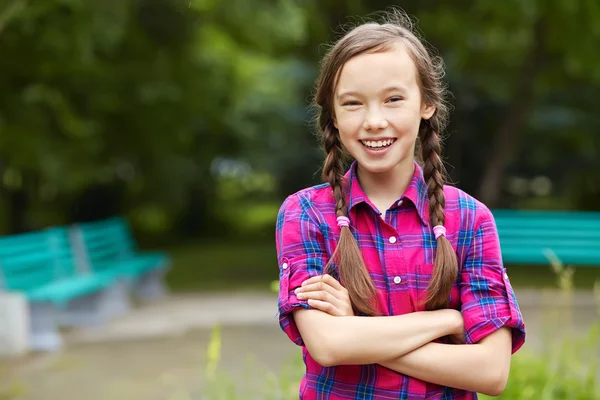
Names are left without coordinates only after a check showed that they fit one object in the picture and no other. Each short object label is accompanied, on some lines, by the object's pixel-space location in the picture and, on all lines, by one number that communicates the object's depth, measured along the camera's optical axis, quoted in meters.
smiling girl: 1.76
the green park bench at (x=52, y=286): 6.84
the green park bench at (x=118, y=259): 8.43
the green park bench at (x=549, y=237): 9.23
